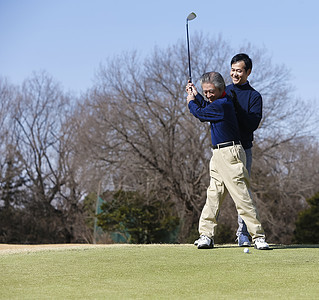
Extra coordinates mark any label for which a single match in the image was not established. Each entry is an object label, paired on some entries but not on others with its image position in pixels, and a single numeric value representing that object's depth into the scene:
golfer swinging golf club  11.55
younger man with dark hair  12.12
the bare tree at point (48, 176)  54.89
